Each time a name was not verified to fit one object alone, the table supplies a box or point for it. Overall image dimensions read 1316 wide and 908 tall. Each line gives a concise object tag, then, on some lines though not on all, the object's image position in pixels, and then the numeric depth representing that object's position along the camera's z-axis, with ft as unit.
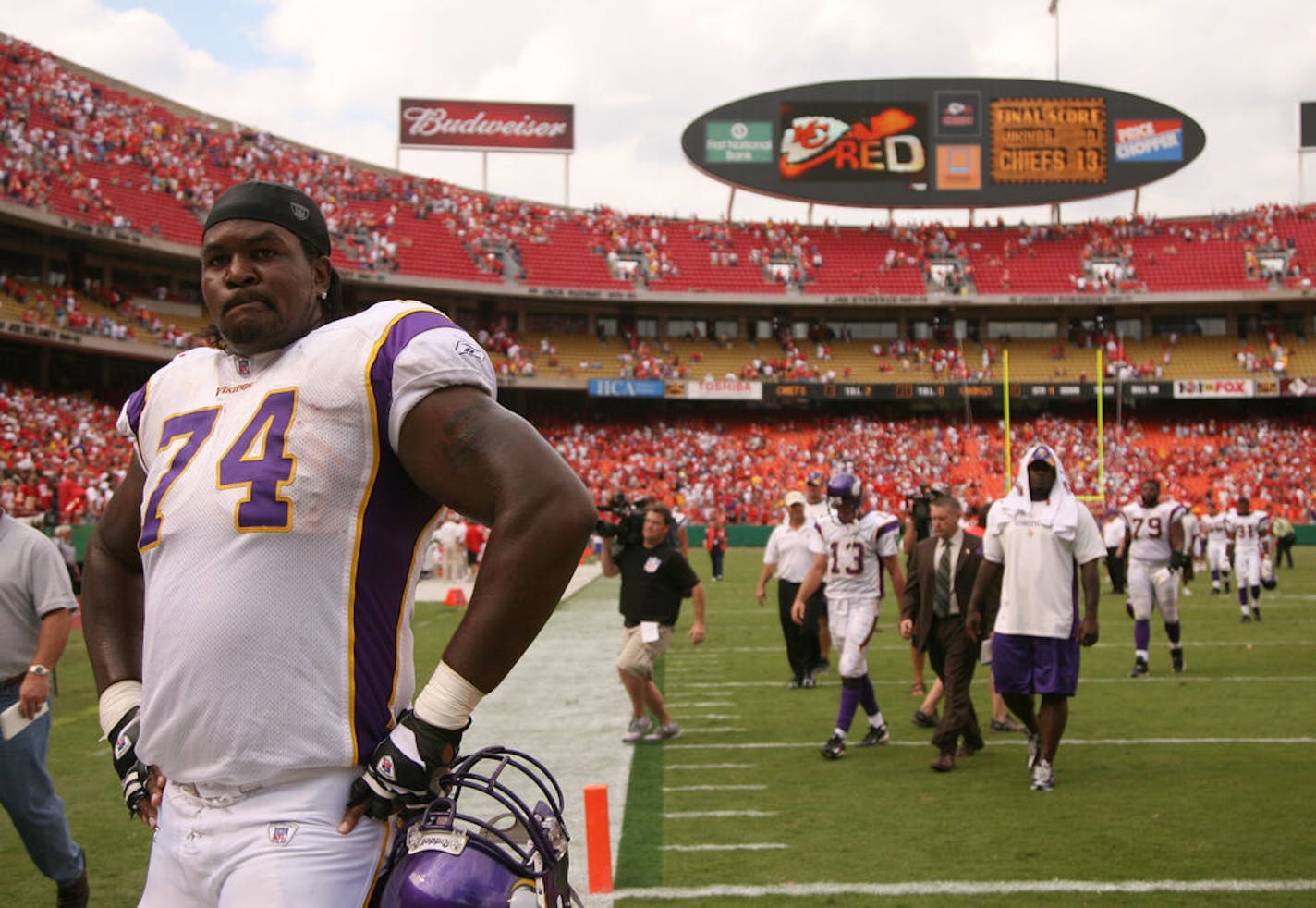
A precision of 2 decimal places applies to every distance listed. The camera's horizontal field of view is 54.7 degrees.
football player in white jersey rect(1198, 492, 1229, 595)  71.98
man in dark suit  28.50
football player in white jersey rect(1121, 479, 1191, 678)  40.65
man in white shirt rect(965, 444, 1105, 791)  25.00
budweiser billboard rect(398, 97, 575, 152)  175.22
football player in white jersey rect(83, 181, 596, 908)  6.72
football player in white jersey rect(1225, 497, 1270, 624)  56.18
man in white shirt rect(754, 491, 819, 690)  39.99
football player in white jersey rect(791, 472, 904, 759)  30.76
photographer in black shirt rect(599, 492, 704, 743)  29.94
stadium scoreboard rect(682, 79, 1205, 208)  168.76
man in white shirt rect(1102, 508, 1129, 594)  59.21
